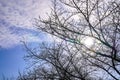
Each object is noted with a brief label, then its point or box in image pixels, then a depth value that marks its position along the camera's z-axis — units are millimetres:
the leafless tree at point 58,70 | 13653
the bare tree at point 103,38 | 11184
